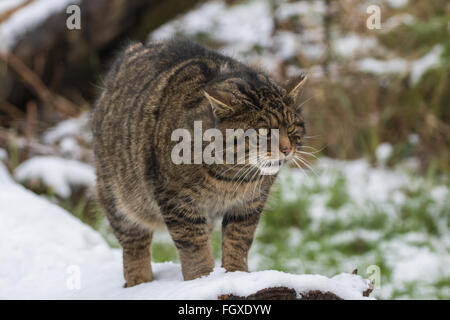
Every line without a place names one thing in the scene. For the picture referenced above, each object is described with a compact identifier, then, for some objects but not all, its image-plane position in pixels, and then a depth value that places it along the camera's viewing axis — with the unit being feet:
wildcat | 7.29
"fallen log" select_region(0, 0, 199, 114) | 17.22
